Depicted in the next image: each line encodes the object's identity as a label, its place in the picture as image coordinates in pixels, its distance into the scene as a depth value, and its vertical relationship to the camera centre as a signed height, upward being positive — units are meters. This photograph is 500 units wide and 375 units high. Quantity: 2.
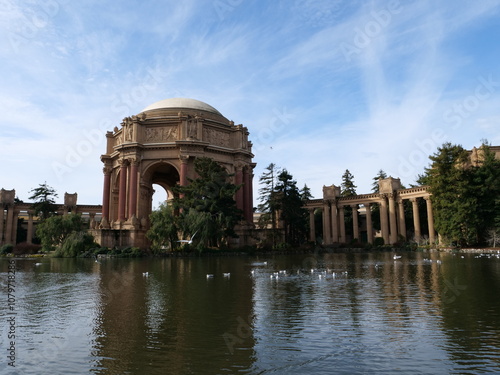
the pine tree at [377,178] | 77.69 +12.51
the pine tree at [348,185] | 77.19 +11.21
